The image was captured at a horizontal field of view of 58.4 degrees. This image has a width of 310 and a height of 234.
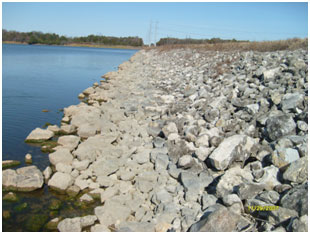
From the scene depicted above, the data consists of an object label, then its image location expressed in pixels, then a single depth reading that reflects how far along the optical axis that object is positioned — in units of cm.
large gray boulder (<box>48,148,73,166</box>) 695
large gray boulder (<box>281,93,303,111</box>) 690
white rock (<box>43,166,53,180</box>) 635
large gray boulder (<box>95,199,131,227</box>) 487
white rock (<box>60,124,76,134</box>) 938
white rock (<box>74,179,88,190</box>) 606
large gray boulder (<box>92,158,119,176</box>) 645
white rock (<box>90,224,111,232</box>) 467
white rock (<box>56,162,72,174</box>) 651
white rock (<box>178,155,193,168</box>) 611
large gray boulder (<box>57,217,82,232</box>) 469
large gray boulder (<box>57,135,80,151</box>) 801
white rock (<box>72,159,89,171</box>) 666
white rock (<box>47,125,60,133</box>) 931
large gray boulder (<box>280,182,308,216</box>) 390
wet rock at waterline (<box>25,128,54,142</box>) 853
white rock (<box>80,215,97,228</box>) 482
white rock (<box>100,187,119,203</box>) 561
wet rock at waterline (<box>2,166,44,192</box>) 593
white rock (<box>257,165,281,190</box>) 480
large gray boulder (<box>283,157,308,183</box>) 457
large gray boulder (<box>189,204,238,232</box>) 390
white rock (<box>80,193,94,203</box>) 561
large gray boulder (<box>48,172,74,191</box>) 597
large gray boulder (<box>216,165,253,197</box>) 495
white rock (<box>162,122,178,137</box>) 796
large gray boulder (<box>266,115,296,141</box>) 610
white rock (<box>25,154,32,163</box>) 727
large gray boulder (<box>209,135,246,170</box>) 561
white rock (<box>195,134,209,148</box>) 665
